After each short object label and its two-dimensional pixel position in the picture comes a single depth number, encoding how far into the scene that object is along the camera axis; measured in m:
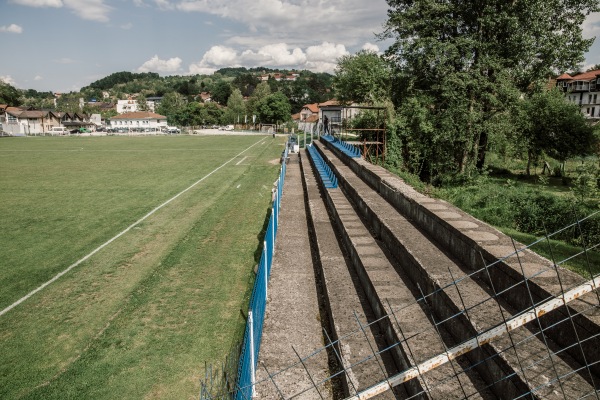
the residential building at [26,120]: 89.15
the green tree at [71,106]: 151.43
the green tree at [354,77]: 53.53
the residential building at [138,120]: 108.56
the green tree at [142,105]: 163.38
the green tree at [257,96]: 105.21
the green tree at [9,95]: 114.75
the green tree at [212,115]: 108.56
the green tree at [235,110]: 106.50
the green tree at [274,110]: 92.50
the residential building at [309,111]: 115.24
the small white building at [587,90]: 68.19
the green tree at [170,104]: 129.46
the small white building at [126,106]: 191.00
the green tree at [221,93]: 165.14
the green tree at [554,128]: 24.22
